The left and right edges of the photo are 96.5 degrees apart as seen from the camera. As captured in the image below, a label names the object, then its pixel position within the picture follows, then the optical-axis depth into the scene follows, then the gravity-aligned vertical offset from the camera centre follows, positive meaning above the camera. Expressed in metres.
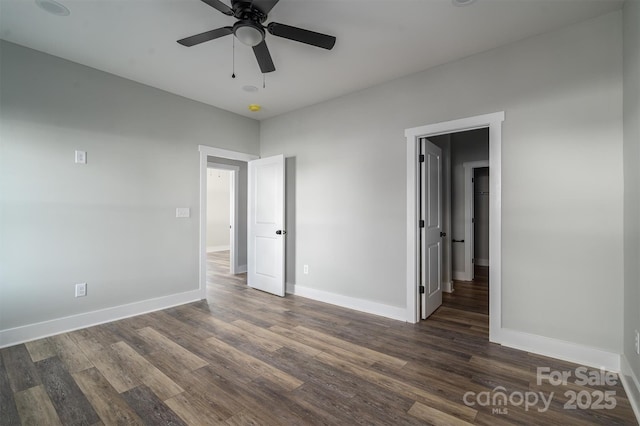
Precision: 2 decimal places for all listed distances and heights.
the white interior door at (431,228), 3.30 -0.18
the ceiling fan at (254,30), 1.83 +1.27
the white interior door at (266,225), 4.29 -0.18
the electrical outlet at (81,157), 3.07 +0.61
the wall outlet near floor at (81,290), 3.07 -0.82
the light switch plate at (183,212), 3.88 +0.02
